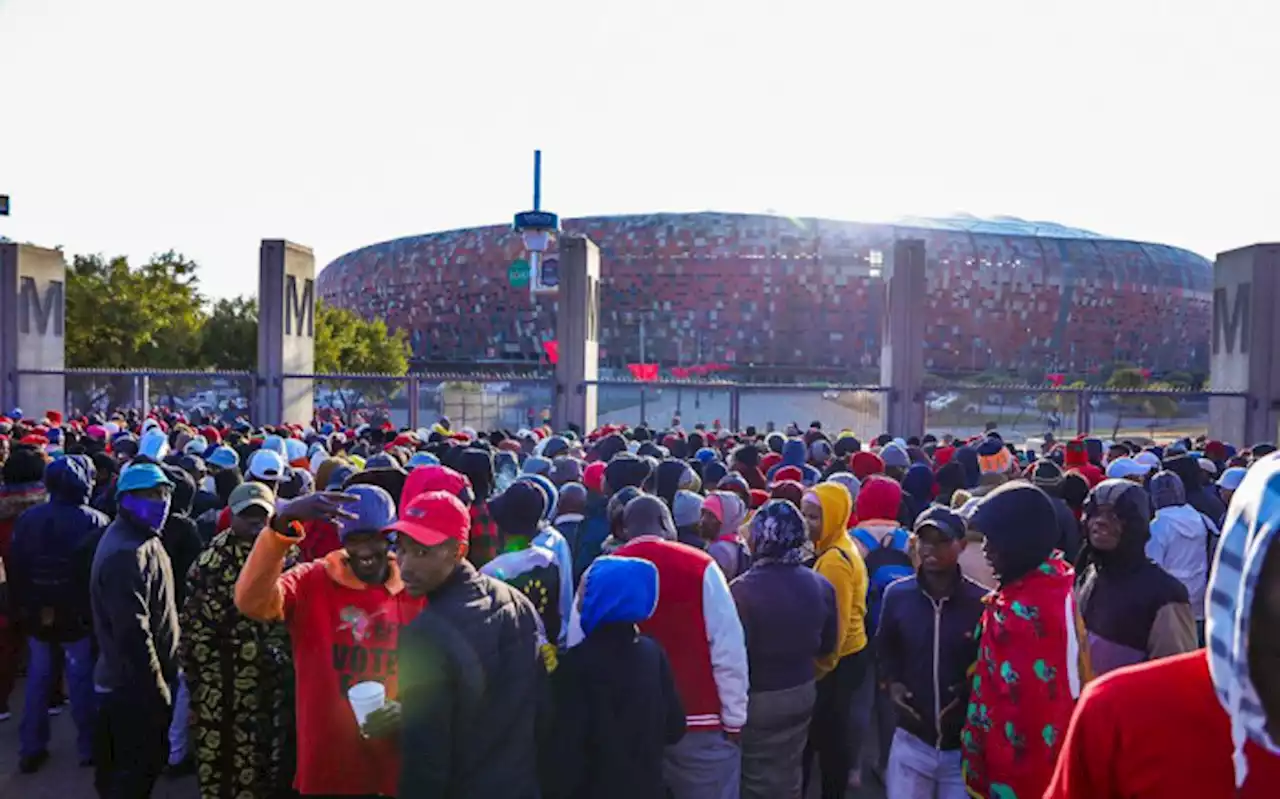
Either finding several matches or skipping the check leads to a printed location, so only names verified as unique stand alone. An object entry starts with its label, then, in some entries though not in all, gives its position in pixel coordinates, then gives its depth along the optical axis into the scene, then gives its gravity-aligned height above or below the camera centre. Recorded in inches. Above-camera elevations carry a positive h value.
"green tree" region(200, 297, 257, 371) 1438.2 +36.0
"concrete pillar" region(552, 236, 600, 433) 614.2 +23.8
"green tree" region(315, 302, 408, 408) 1519.4 +41.9
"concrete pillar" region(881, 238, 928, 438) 605.3 +25.5
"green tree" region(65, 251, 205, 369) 1120.8 +61.7
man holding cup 130.0 -38.7
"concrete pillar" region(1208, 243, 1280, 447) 611.1 +29.8
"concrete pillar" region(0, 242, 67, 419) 664.4 +24.8
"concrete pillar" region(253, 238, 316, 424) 647.8 +22.9
